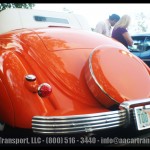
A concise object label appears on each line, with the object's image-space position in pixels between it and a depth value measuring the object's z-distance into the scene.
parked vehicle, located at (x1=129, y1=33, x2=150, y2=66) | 6.76
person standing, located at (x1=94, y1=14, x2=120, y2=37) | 5.68
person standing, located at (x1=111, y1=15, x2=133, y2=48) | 5.23
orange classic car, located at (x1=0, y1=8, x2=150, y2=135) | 2.37
